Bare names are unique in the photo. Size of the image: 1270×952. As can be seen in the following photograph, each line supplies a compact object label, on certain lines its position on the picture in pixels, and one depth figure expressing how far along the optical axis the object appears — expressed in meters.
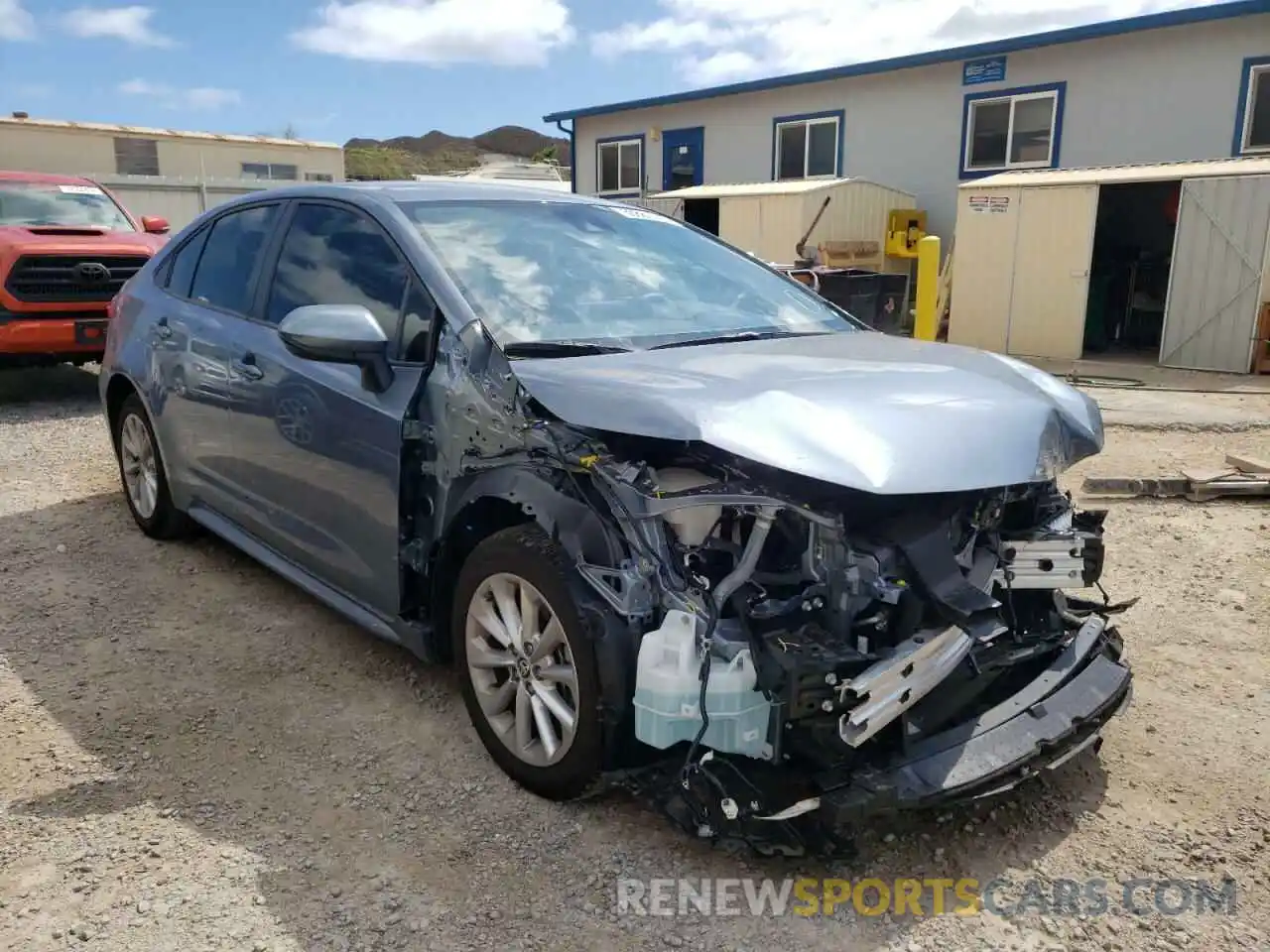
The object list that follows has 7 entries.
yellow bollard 12.68
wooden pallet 5.80
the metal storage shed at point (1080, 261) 11.11
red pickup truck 8.45
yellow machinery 15.84
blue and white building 13.11
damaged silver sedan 2.39
